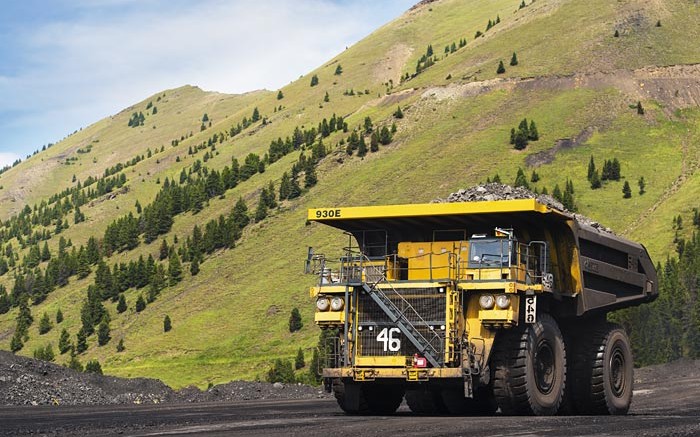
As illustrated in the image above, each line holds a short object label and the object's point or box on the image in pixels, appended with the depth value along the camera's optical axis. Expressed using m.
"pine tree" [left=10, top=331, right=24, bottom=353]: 127.69
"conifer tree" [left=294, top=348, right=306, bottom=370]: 86.44
